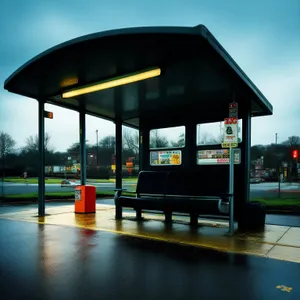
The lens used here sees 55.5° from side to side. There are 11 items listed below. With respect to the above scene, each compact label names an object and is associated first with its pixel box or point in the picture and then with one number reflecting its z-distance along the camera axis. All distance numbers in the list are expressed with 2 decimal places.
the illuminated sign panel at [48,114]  8.69
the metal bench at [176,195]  6.34
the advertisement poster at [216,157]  7.48
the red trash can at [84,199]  9.07
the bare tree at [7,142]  34.11
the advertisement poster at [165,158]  8.59
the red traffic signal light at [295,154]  17.42
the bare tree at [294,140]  67.39
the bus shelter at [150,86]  4.54
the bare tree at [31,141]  50.92
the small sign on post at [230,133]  6.22
